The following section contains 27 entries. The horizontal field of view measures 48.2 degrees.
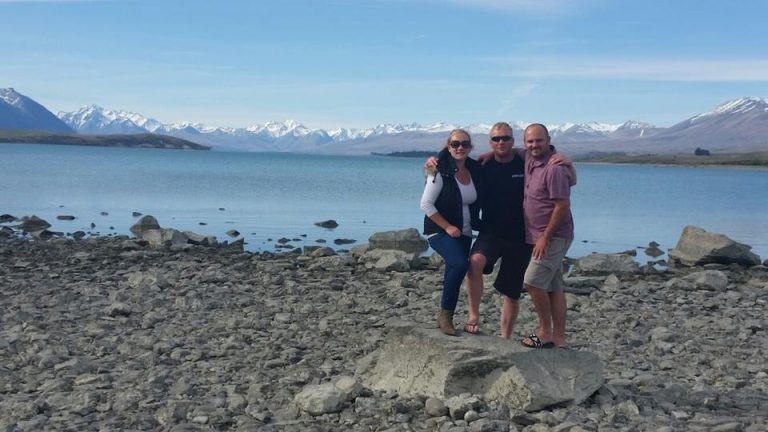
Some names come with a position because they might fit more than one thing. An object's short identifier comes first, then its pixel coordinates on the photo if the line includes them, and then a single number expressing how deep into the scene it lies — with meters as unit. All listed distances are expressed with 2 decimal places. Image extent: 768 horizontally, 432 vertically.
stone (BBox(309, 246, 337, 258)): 24.72
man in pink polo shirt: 8.91
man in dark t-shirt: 9.34
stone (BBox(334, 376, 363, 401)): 9.25
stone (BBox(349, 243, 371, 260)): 23.76
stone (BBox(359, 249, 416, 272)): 21.61
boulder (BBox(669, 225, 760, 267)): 25.12
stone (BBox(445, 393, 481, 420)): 8.63
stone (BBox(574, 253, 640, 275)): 22.36
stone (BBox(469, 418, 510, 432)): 8.23
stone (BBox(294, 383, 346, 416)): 8.96
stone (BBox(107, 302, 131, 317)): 14.45
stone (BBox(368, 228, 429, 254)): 27.89
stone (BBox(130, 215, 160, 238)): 33.12
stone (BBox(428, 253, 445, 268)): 22.62
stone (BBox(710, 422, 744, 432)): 8.34
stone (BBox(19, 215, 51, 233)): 33.12
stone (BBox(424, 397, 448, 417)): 8.79
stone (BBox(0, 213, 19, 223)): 36.88
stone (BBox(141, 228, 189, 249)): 26.20
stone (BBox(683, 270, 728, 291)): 19.26
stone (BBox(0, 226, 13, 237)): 29.93
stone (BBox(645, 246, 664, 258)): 31.64
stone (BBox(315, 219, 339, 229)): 39.25
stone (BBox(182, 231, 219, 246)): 27.44
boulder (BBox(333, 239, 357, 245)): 32.23
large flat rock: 8.95
